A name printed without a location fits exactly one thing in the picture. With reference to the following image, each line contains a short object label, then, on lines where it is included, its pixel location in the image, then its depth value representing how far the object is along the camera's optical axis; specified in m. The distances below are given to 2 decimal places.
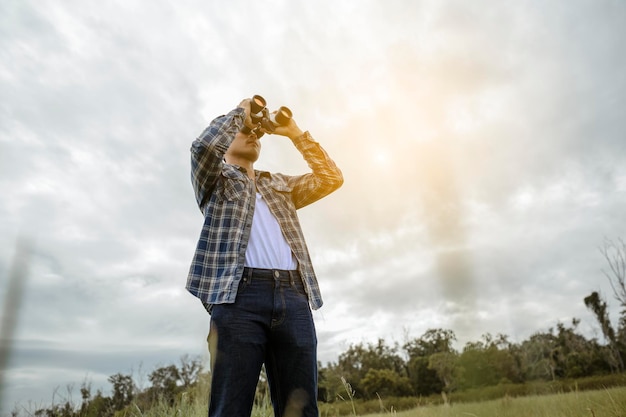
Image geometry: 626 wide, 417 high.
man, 1.78
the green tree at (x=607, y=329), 19.44
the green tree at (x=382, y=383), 17.97
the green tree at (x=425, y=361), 19.92
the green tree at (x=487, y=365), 19.31
